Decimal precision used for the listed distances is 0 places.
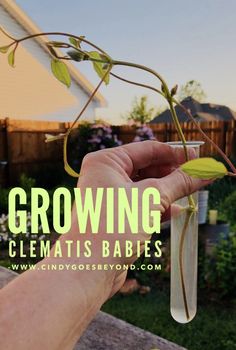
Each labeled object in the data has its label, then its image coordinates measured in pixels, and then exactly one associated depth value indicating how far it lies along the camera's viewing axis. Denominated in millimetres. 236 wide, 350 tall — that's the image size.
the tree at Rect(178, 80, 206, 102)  14755
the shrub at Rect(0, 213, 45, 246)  3230
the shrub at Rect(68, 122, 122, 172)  6605
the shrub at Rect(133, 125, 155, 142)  6384
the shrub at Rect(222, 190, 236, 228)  3798
